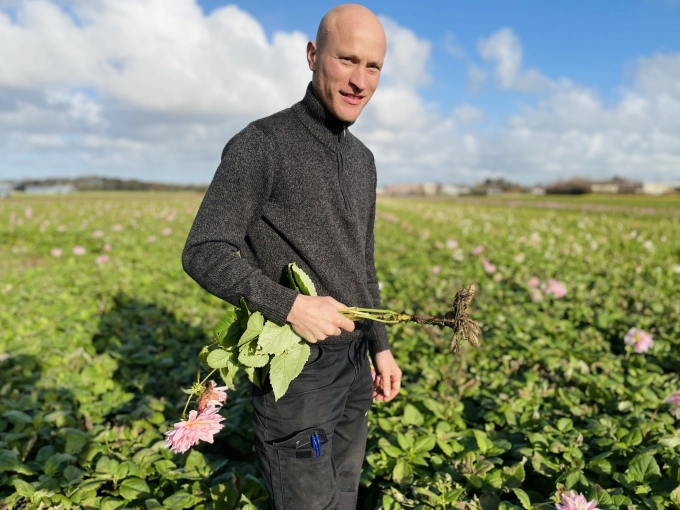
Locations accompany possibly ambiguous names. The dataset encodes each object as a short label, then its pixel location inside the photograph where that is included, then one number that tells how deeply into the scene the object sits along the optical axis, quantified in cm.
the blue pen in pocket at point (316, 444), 162
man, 146
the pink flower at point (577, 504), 171
